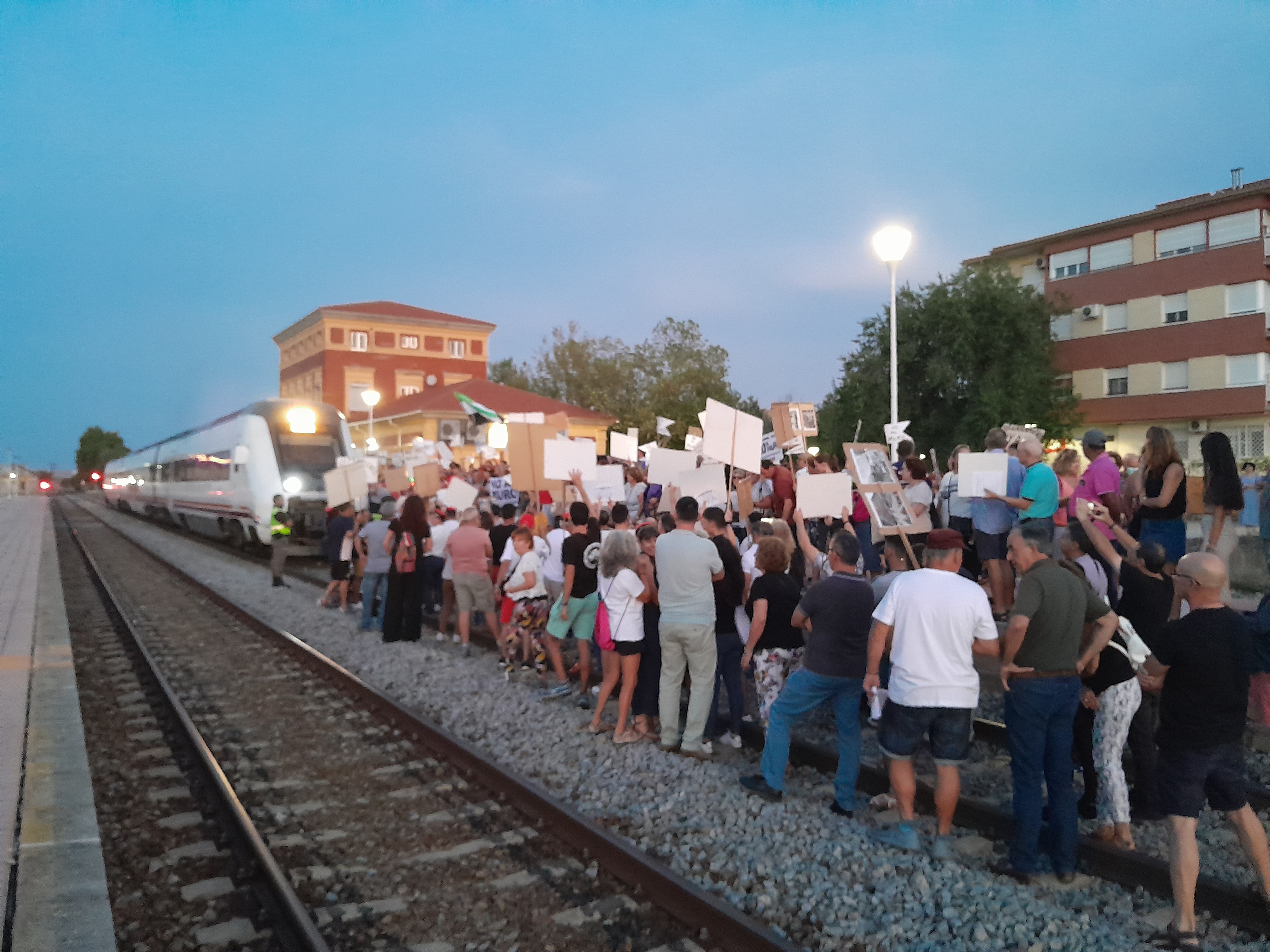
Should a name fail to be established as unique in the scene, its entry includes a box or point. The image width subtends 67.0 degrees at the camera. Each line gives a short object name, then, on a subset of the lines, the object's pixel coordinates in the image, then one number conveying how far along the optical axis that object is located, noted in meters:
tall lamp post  15.46
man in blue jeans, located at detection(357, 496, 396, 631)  13.01
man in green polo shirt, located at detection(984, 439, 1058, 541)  8.96
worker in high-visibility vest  18.27
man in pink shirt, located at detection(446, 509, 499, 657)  11.41
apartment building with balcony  33.66
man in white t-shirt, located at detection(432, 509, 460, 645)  13.01
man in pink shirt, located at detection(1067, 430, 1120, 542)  8.31
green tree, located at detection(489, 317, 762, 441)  47.53
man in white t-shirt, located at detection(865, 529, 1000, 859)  5.38
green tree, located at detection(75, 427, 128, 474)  147.88
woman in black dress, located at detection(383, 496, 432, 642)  12.47
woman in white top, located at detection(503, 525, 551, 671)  10.20
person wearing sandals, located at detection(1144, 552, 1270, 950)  4.45
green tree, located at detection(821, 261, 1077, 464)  35.38
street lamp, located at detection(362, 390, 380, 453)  31.78
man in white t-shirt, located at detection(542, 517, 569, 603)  10.18
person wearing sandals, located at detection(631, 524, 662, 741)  8.00
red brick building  67.62
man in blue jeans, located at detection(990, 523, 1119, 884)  5.08
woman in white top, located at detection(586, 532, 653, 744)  7.81
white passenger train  22.17
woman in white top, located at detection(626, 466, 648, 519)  12.79
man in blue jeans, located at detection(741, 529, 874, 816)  6.09
